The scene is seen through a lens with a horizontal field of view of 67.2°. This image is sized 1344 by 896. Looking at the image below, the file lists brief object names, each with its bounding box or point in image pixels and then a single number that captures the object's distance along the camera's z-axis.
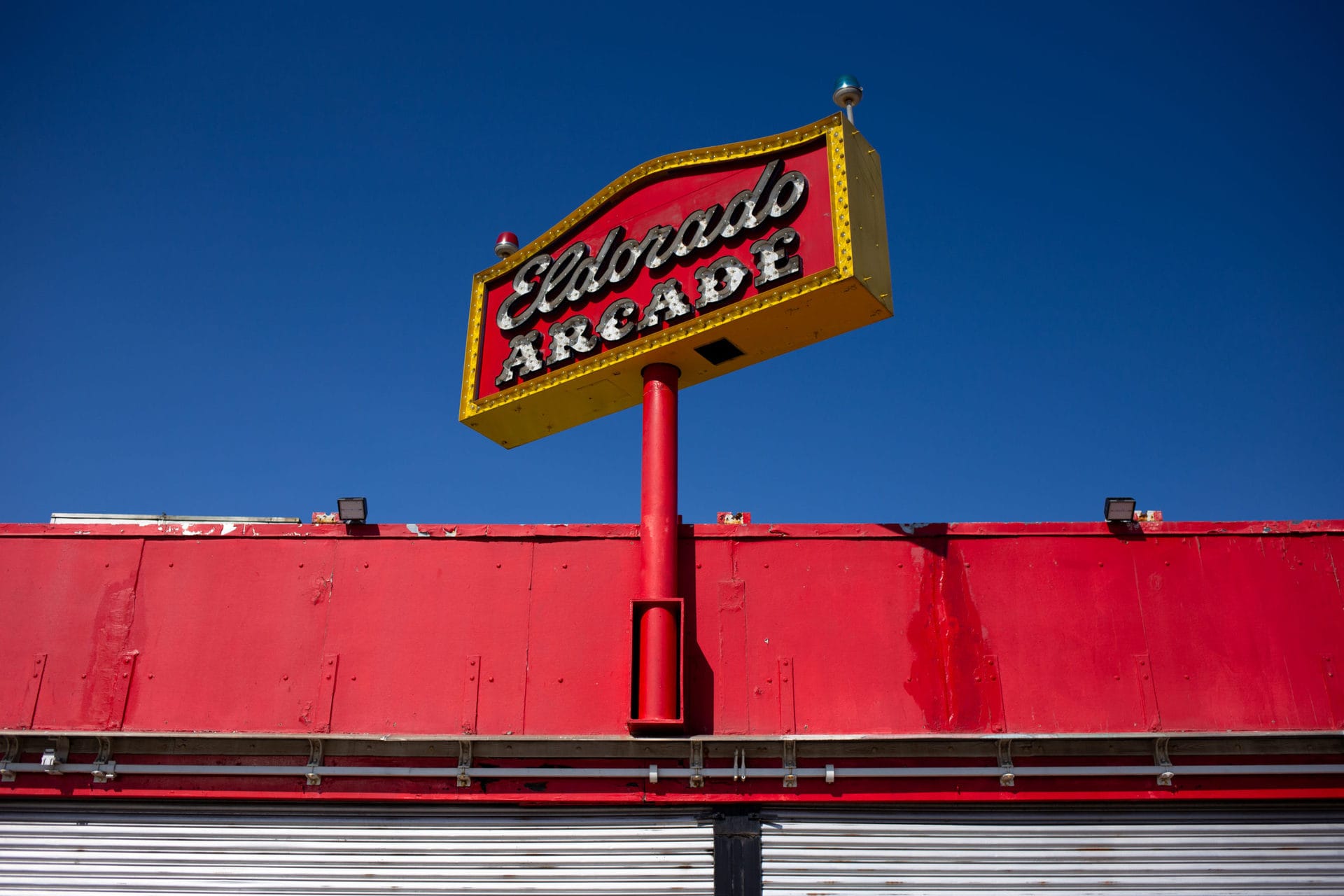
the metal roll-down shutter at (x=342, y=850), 10.40
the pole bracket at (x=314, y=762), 10.73
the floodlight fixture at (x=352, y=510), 12.23
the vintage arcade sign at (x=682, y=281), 11.60
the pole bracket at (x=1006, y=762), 10.39
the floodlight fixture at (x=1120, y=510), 11.61
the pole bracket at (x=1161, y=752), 10.52
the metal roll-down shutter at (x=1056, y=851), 10.22
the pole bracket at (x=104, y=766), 10.91
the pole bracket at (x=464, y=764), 10.64
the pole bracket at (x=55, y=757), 10.88
